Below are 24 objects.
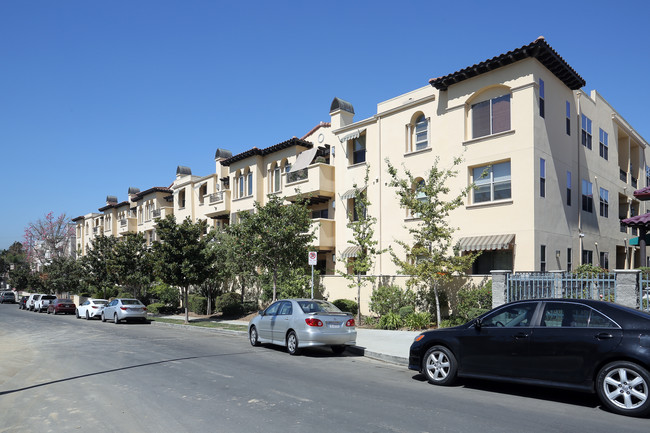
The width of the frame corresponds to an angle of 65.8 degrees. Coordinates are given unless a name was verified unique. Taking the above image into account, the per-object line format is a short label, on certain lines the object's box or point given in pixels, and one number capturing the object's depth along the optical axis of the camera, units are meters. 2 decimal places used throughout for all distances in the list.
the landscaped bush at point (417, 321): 18.25
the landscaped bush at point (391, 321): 18.98
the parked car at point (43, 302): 42.16
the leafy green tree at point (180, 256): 24.91
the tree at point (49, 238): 65.31
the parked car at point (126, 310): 27.09
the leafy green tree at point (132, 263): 34.16
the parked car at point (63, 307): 39.00
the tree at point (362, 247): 21.34
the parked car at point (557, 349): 6.93
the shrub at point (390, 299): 20.34
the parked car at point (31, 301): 44.76
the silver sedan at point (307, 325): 13.02
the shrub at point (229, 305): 28.70
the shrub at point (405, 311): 19.27
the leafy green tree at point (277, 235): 23.17
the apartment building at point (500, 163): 18.86
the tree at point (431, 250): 17.91
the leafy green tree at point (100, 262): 39.34
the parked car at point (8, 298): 65.19
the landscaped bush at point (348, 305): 22.61
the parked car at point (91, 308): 31.37
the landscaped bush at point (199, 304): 31.75
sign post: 18.27
